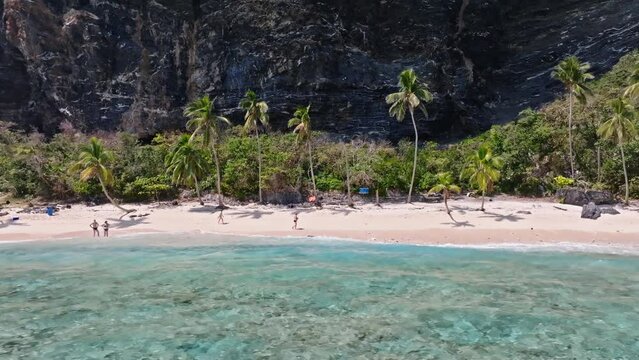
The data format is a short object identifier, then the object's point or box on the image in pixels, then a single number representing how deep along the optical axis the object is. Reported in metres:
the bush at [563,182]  38.35
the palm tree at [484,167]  31.12
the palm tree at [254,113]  40.73
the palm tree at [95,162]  35.66
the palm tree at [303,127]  38.56
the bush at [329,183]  42.25
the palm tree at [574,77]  37.41
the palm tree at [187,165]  38.88
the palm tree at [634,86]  34.28
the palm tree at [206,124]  38.91
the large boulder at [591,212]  29.12
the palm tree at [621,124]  33.06
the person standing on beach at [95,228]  31.05
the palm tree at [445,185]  30.88
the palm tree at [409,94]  38.75
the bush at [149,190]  42.31
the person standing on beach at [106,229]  31.02
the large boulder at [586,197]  33.47
